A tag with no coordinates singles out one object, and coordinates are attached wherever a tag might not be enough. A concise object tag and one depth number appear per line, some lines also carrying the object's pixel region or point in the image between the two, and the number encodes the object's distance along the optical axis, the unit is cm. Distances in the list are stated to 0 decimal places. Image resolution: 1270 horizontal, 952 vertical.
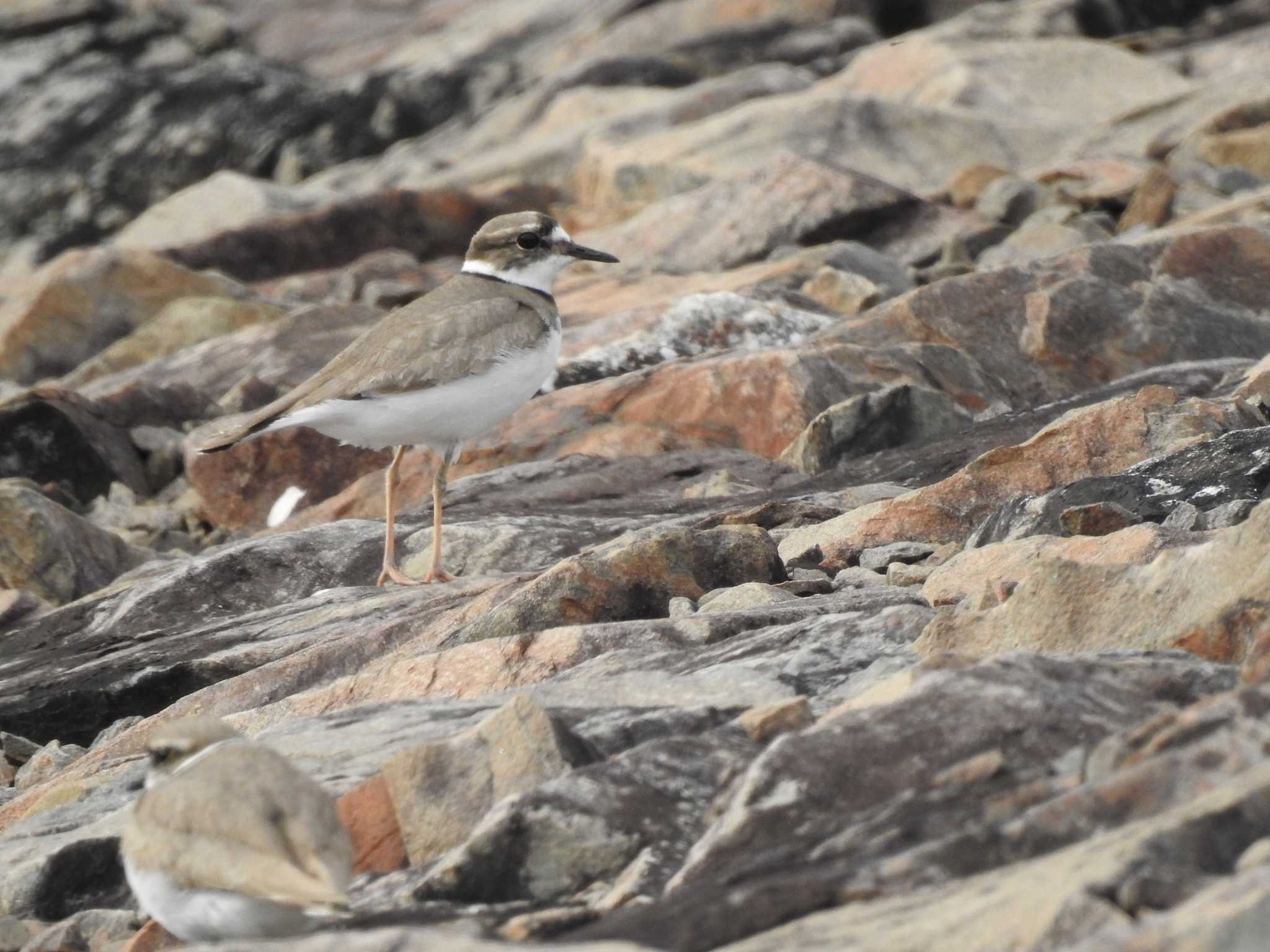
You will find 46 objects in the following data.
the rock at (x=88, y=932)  1245
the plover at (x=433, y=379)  2037
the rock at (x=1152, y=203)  3509
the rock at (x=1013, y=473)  1850
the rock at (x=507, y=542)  2067
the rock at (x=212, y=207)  5578
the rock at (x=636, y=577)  1625
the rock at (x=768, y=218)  3600
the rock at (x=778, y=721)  1163
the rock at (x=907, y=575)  1637
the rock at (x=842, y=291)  3087
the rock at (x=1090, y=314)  2631
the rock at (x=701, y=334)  2880
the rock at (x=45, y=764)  1755
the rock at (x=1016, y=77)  4797
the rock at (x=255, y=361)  3403
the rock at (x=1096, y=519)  1614
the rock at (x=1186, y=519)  1550
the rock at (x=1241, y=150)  3869
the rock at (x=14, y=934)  1271
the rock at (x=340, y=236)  4897
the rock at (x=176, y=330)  3981
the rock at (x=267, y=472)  2902
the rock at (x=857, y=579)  1683
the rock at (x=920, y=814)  869
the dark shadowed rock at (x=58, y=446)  3122
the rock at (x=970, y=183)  3859
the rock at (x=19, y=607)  2348
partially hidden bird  975
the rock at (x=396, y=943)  840
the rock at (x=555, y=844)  1057
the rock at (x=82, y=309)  4275
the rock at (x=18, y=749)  1867
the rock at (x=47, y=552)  2523
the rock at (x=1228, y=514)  1543
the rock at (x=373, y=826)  1191
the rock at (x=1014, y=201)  3700
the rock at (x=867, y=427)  2353
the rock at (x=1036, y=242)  3422
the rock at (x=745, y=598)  1587
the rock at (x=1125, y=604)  1226
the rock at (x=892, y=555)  1758
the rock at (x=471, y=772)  1163
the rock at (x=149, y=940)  1202
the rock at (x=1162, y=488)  1625
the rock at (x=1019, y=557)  1426
